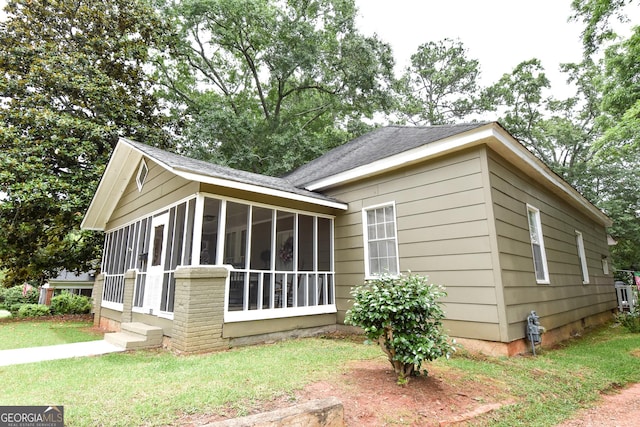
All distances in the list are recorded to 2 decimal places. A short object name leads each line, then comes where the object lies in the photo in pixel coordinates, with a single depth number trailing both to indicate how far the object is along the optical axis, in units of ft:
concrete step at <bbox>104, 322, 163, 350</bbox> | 17.29
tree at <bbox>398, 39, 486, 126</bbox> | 66.03
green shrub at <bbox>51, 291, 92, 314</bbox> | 41.11
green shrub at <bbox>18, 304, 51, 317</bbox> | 37.50
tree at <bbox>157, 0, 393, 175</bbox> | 47.19
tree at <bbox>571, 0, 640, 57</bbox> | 28.50
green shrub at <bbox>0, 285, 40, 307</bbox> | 50.58
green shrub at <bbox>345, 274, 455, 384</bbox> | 10.21
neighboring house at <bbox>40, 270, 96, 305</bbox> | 49.42
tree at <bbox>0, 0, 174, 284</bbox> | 33.27
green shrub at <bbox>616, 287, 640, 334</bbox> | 23.85
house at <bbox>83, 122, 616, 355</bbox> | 16.12
